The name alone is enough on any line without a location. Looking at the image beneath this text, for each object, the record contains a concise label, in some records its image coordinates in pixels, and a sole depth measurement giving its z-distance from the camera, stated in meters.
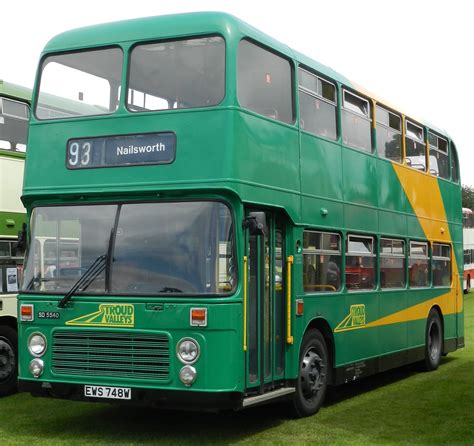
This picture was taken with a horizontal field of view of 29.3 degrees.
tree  98.33
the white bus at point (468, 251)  44.56
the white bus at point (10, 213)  12.60
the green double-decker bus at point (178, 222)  8.99
